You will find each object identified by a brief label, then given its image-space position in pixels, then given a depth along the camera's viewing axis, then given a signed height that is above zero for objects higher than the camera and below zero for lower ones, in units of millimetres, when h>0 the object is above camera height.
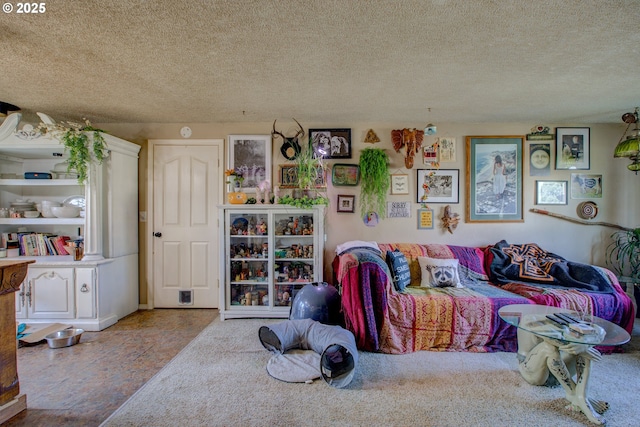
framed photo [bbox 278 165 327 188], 3619 +425
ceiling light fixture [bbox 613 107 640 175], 3066 +668
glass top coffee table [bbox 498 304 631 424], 1776 -891
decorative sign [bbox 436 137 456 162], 3605 +764
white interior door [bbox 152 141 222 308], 3654 -180
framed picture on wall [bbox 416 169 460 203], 3609 +299
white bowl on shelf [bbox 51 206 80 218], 3150 -4
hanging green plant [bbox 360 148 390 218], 3521 +367
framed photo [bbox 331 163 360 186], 3602 +446
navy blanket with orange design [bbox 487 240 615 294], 2771 -611
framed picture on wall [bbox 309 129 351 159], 3609 +841
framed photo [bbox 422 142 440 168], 3600 +684
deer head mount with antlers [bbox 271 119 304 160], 3594 +789
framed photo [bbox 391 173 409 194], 3625 +325
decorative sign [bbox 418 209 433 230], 3611 -106
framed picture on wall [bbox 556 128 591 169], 3568 +756
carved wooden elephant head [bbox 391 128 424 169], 3518 +840
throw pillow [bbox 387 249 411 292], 2873 -589
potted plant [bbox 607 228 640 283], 3322 -502
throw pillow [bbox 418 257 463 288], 2963 -640
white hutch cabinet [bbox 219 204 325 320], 3268 -517
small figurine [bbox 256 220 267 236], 3328 -210
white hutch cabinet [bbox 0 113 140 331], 2992 -221
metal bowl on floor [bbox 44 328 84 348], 2625 -1156
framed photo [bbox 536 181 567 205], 3586 +223
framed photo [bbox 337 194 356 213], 3617 +91
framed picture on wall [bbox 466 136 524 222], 3582 +394
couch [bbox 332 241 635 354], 2496 -851
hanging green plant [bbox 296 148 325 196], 3461 +492
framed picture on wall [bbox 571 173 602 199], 3570 +295
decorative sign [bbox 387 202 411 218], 3623 +5
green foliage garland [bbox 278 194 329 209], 3227 +94
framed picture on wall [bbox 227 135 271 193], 3623 +661
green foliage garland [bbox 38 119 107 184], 2914 +677
